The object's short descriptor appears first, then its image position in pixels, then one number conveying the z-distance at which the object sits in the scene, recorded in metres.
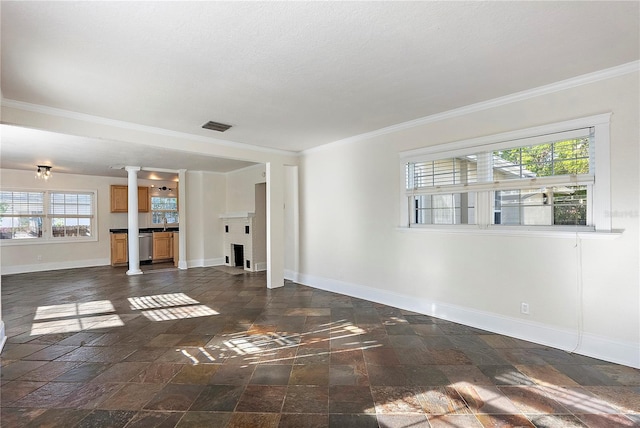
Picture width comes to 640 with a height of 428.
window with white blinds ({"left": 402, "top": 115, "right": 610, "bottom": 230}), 2.70
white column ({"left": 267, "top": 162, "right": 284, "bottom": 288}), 5.28
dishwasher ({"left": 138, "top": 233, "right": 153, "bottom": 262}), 8.67
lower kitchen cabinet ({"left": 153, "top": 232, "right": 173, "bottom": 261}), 8.59
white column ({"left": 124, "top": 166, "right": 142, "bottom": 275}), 6.93
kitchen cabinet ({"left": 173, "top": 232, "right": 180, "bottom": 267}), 8.28
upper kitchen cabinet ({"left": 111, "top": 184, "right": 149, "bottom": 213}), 8.34
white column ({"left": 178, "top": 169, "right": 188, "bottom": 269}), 7.54
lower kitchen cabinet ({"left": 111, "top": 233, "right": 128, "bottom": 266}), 8.01
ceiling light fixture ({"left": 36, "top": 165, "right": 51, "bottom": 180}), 6.61
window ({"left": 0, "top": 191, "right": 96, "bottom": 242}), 7.12
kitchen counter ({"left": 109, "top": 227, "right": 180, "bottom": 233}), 8.09
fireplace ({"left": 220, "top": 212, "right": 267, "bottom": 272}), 7.09
